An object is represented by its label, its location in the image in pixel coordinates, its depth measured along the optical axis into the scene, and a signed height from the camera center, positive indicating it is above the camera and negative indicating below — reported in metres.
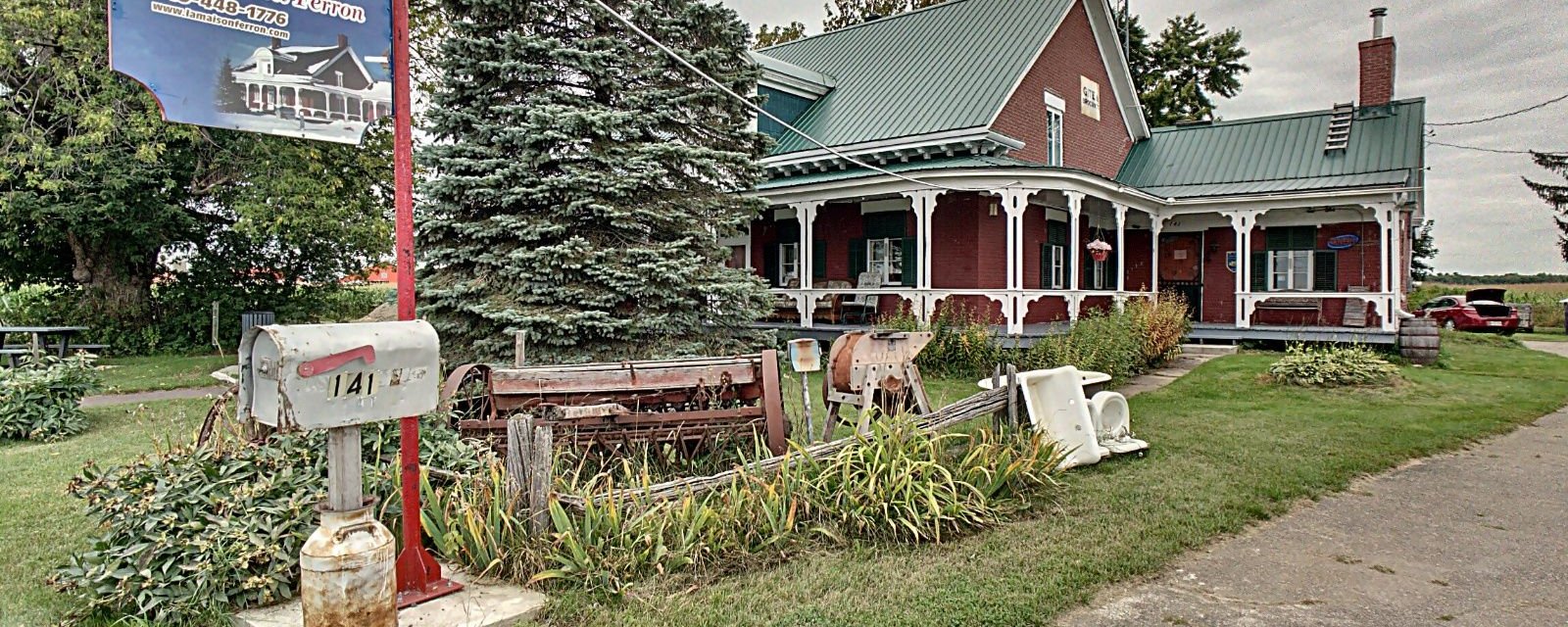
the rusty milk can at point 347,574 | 3.38 -1.01
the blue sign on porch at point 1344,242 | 19.19 +1.05
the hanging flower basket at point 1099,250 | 17.70 +0.87
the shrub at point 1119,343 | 13.38 -0.75
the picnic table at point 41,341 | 13.41 -0.54
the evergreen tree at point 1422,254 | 54.38 +2.26
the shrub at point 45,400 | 9.06 -0.94
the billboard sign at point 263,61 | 4.30 +1.21
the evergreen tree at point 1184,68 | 32.59 +8.24
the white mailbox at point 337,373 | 3.37 -0.27
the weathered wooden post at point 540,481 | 4.85 -0.96
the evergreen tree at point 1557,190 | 43.91 +4.79
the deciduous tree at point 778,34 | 34.03 +10.05
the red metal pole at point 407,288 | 4.21 +0.07
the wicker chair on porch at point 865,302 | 17.39 -0.08
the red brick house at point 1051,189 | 16.92 +1.99
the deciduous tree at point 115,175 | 14.84 +2.39
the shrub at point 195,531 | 4.18 -1.08
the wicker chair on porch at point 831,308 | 17.39 -0.19
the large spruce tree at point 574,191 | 9.62 +1.21
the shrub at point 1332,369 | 13.19 -1.15
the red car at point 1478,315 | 30.33 -0.89
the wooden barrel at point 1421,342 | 16.45 -0.94
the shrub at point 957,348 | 13.85 -0.80
